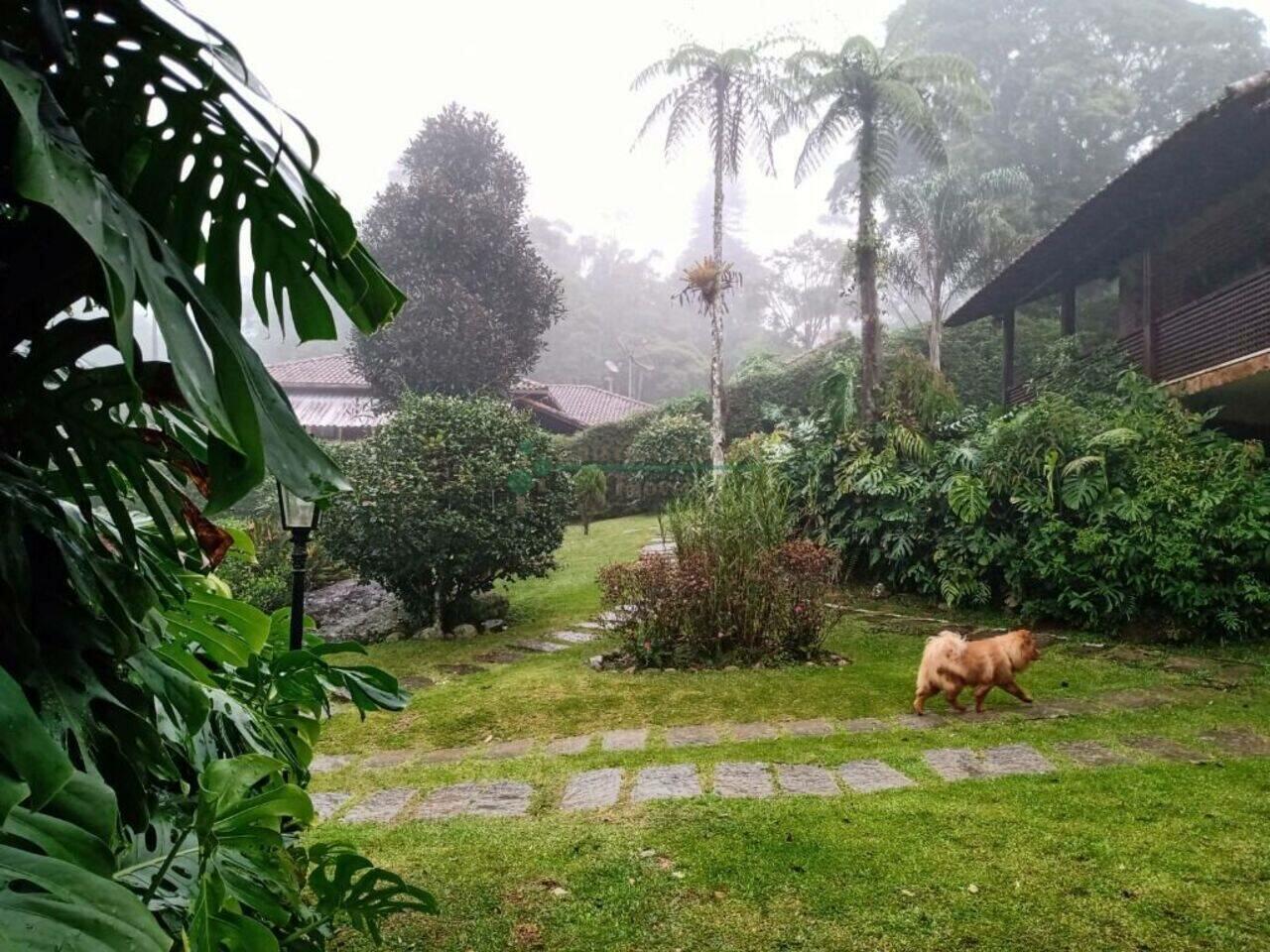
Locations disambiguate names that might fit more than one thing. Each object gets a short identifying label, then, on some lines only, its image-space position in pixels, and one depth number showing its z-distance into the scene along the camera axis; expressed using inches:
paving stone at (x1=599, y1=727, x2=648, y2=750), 141.8
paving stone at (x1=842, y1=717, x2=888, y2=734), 145.3
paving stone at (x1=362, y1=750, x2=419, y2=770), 142.6
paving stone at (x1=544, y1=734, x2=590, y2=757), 142.0
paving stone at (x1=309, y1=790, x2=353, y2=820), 118.3
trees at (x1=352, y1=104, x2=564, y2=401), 650.2
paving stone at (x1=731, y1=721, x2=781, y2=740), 142.8
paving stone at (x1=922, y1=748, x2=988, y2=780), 118.4
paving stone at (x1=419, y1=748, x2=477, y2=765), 142.9
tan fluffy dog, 149.2
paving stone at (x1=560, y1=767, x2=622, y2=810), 114.0
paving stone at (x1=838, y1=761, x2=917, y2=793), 115.0
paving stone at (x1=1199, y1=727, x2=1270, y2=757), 123.7
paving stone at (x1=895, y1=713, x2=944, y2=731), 145.9
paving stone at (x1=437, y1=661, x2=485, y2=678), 212.7
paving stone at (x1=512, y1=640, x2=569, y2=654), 235.2
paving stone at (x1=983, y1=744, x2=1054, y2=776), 119.2
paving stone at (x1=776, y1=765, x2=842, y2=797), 113.5
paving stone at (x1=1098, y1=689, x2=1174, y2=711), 153.3
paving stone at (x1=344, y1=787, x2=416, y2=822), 115.0
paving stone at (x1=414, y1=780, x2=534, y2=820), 114.1
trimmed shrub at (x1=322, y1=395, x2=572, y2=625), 254.2
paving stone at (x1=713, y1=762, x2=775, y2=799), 113.4
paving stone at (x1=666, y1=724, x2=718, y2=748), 140.8
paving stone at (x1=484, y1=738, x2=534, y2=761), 143.0
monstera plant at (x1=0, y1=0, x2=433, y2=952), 21.9
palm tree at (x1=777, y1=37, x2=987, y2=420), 392.8
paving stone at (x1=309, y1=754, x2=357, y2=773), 140.5
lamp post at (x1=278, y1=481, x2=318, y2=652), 117.8
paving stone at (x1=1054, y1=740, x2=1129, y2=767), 121.0
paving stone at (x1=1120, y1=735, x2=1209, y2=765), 121.7
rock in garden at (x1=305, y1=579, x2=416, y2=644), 275.6
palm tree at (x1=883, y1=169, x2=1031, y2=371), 740.6
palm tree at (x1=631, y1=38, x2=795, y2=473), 534.9
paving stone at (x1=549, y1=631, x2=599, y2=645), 244.4
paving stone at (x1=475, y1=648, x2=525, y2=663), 225.0
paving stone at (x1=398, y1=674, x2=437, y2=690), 198.5
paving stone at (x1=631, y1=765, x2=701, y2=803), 114.0
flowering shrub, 203.3
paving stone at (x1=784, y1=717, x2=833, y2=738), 143.4
